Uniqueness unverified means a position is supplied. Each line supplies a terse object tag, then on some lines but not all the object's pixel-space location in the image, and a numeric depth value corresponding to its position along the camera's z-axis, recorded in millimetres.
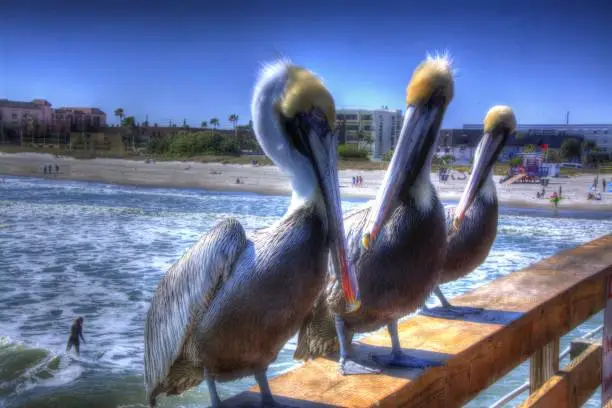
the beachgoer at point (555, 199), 24891
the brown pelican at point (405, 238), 1776
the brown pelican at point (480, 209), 2484
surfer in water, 7870
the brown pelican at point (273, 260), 1407
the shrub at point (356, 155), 33116
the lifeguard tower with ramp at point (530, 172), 31156
